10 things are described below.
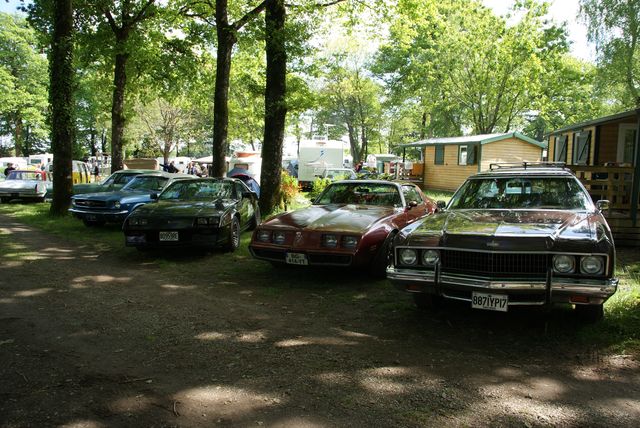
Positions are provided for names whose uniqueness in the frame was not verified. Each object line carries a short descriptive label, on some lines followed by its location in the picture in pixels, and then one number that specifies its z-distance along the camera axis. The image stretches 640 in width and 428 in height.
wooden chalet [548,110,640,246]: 9.84
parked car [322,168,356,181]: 26.56
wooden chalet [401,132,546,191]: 24.86
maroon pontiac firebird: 6.52
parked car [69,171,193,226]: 11.51
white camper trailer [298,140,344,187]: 29.47
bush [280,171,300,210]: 14.04
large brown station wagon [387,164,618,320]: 4.27
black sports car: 8.25
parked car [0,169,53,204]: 18.91
